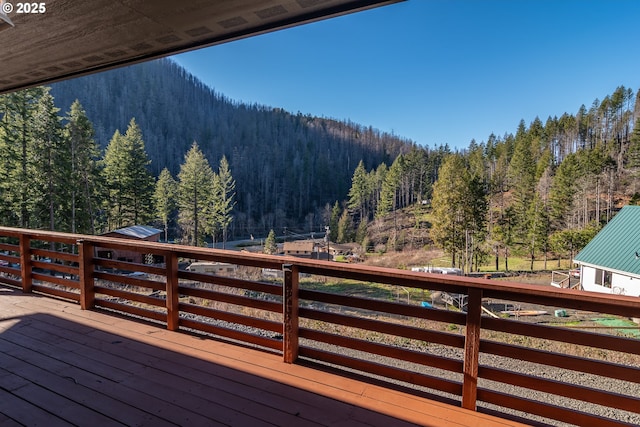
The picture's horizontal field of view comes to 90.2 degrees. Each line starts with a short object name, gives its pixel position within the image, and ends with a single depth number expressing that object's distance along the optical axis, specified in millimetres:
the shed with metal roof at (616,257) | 12797
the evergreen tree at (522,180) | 28195
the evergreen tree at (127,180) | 23375
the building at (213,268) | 19441
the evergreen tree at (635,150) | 35125
